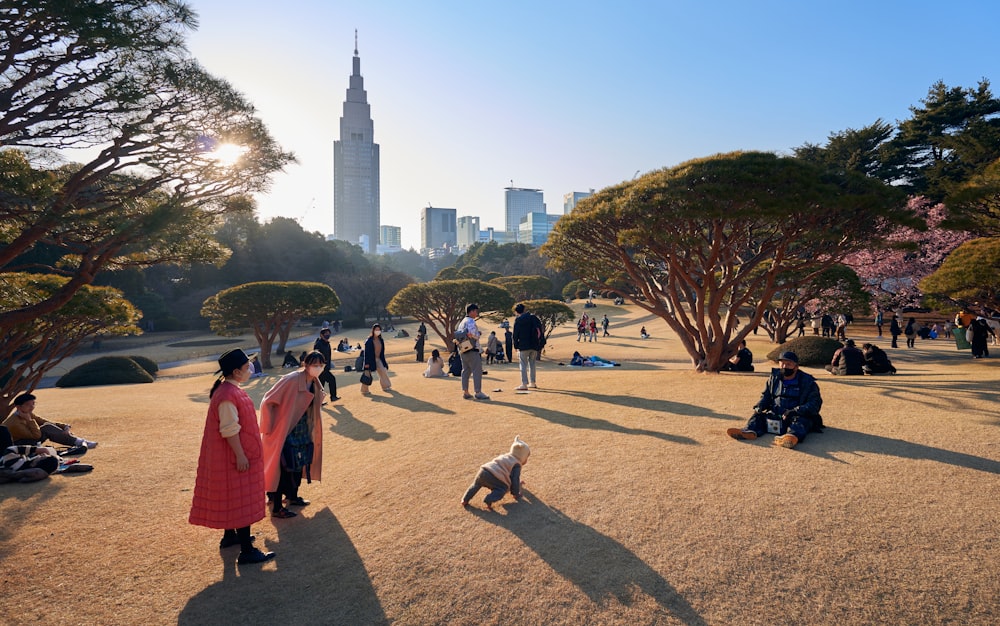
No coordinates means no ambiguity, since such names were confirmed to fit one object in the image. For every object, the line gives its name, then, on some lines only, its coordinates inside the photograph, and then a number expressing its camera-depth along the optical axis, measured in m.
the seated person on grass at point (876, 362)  12.66
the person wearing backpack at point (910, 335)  24.48
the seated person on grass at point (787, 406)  6.56
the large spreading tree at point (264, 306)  26.95
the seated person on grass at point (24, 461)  6.14
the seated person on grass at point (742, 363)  14.66
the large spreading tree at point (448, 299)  29.64
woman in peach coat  4.94
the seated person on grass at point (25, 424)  6.90
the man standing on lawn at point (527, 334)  10.27
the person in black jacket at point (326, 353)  11.14
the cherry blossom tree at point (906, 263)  28.36
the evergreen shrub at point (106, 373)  19.46
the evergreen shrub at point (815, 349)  19.00
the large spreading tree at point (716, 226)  11.64
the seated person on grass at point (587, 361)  21.44
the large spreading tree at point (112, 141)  5.80
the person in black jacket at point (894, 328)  25.28
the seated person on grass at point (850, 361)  12.74
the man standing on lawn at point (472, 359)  9.33
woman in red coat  4.02
